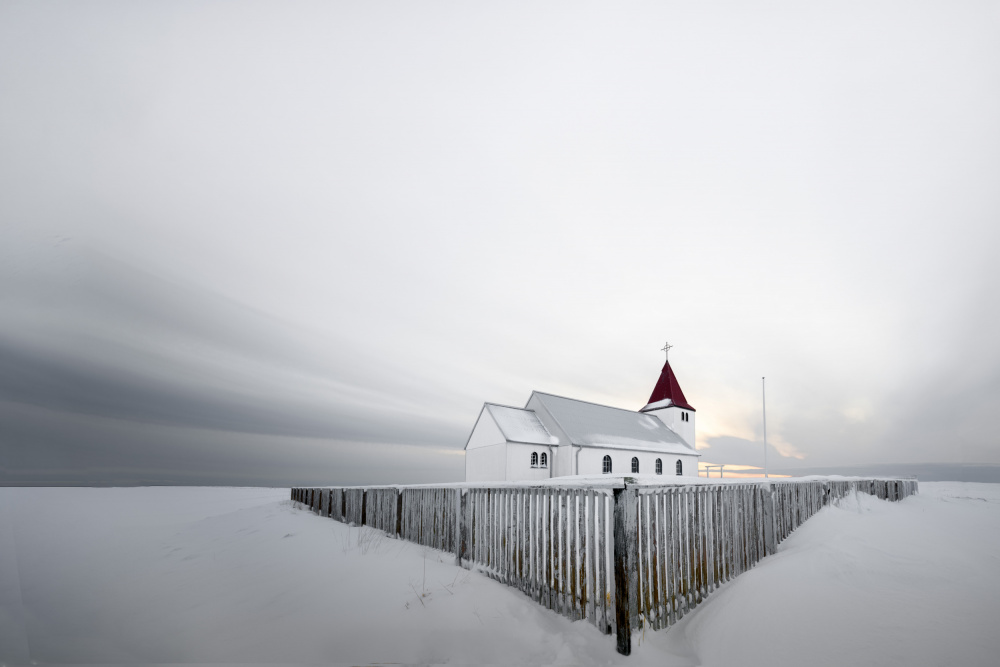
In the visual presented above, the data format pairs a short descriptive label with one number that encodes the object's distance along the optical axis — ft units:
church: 93.61
